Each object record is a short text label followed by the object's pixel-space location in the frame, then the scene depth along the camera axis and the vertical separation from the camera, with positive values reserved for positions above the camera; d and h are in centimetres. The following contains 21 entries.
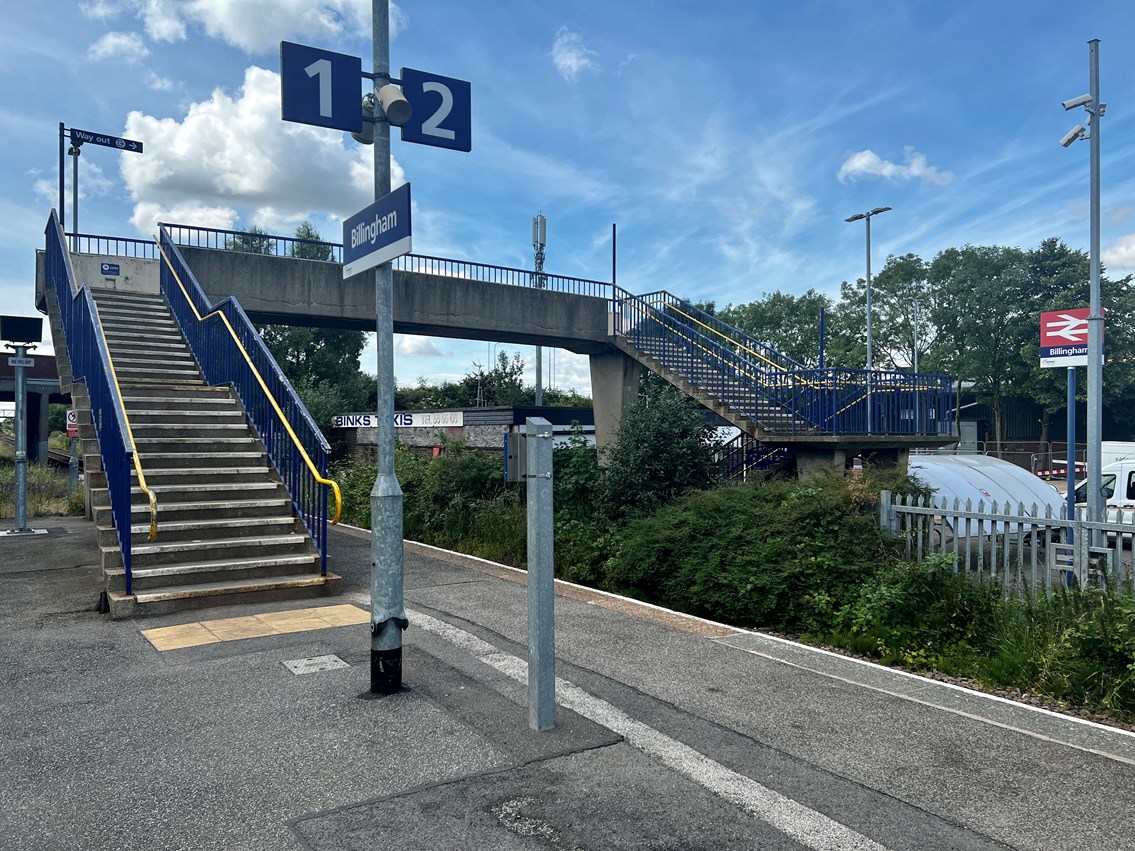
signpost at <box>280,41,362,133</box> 556 +228
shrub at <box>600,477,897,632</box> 824 -141
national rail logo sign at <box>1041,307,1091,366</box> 1238 +128
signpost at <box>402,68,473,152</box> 602 +229
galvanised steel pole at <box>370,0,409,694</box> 554 -81
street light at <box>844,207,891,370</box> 2803 +716
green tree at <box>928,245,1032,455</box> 4341 +546
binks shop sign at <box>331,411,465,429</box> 1852 +5
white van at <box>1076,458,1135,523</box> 1592 -121
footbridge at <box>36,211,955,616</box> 877 +55
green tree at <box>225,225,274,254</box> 1755 +392
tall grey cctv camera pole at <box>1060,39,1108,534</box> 1177 +164
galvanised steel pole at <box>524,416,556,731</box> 491 -92
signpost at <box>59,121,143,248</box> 1869 +640
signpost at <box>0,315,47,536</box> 1431 +105
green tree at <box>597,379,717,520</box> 1214 -58
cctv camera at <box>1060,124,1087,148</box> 1246 +434
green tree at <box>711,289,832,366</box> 5775 +716
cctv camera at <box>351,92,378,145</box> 573 +209
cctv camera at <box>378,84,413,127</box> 544 +209
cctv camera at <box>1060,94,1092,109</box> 1217 +472
